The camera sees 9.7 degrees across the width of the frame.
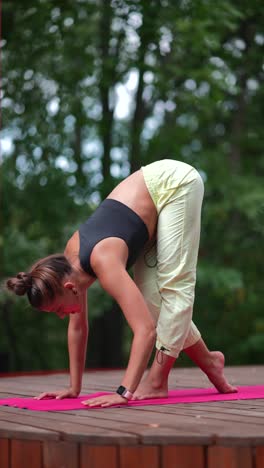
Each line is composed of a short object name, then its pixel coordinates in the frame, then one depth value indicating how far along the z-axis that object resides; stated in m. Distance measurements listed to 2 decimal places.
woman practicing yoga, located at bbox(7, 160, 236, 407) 5.43
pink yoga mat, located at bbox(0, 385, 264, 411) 5.46
